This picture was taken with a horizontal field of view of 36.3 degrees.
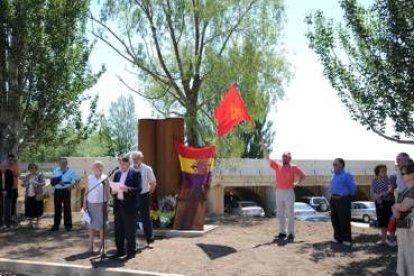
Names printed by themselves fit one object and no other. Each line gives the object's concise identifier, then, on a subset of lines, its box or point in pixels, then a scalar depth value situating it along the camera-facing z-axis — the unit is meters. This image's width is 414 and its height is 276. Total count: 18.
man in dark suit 10.44
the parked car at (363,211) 41.47
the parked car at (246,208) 42.16
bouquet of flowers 13.48
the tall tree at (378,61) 11.86
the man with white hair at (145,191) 11.12
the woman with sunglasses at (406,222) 7.23
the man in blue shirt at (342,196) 11.20
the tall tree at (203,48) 20.09
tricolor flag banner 13.78
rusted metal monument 13.45
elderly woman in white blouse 11.23
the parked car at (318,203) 46.99
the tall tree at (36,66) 18.00
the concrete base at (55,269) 9.65
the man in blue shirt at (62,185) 14.16
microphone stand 10.81
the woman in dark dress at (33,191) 15.20
